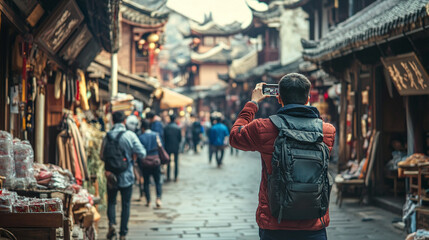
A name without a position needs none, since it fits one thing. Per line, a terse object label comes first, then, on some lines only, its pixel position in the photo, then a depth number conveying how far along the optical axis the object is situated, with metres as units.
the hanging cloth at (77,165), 9.83
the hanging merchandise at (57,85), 10.63
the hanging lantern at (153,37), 28.11
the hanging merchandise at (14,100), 7.37
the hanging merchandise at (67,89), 11.67
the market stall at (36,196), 4.43
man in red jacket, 4.09
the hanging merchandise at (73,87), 12.01
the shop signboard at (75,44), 10.39
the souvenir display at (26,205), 4.43
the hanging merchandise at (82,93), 12.90
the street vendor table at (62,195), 5.49
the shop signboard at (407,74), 9.30
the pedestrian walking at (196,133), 29.72
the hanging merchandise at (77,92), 12.65
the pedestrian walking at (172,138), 17.22
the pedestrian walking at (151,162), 11.91
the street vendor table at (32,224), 4.39
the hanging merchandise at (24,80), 7.56
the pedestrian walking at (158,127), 16.98
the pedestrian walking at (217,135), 22.36
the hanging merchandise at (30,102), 8.45
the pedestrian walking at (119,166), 8.60
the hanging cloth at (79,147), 10.12
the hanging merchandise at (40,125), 9.40
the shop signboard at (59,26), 8.06
